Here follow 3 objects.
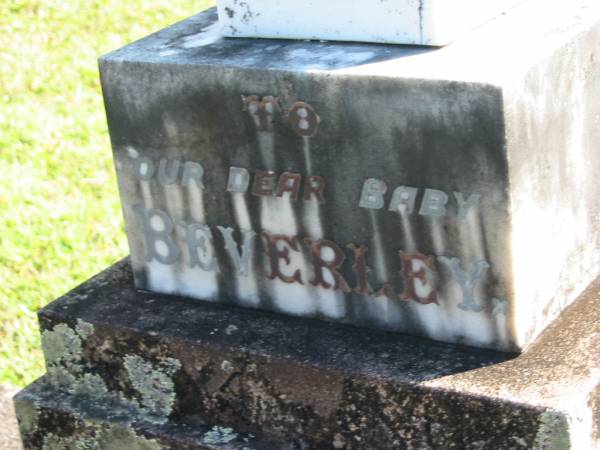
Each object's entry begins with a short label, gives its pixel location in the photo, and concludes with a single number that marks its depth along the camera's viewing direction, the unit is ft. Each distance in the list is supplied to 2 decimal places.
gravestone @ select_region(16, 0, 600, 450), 6.73
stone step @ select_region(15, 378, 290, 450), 7.66
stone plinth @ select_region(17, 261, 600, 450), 6.72
